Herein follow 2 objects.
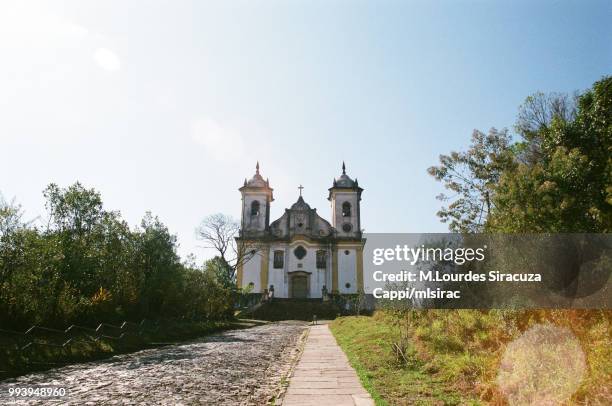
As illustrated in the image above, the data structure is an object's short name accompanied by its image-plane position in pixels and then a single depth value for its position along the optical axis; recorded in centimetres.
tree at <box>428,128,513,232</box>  1806
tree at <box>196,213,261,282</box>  3938
